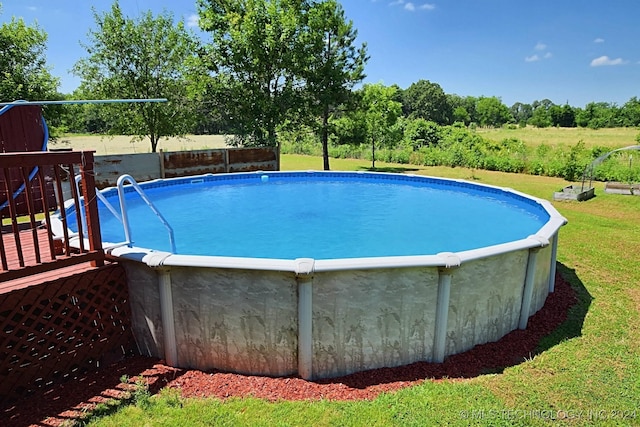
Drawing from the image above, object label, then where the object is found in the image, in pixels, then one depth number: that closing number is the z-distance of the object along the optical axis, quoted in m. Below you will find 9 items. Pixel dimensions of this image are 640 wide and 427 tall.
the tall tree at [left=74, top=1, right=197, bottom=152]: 17.83
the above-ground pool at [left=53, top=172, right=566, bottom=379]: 3.93
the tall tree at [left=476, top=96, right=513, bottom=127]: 102.25
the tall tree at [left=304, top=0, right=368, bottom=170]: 18.39
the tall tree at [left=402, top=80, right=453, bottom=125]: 75.09
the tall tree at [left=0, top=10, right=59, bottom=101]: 15.70
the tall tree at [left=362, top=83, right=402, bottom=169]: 21.42
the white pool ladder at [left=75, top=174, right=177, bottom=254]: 4.59
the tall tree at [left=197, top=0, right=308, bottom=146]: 17.50
